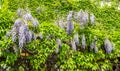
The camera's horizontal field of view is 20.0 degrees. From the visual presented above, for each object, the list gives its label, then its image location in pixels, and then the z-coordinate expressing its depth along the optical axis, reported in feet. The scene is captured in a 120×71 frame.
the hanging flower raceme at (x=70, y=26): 22.77
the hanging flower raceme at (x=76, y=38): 22.54
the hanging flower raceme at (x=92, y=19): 23.68
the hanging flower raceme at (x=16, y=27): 20.99
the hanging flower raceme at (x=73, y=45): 22.27
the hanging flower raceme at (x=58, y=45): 21.70
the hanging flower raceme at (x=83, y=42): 22.63
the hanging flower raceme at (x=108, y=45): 22.94
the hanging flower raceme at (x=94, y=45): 22.85
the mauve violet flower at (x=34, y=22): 22.12
